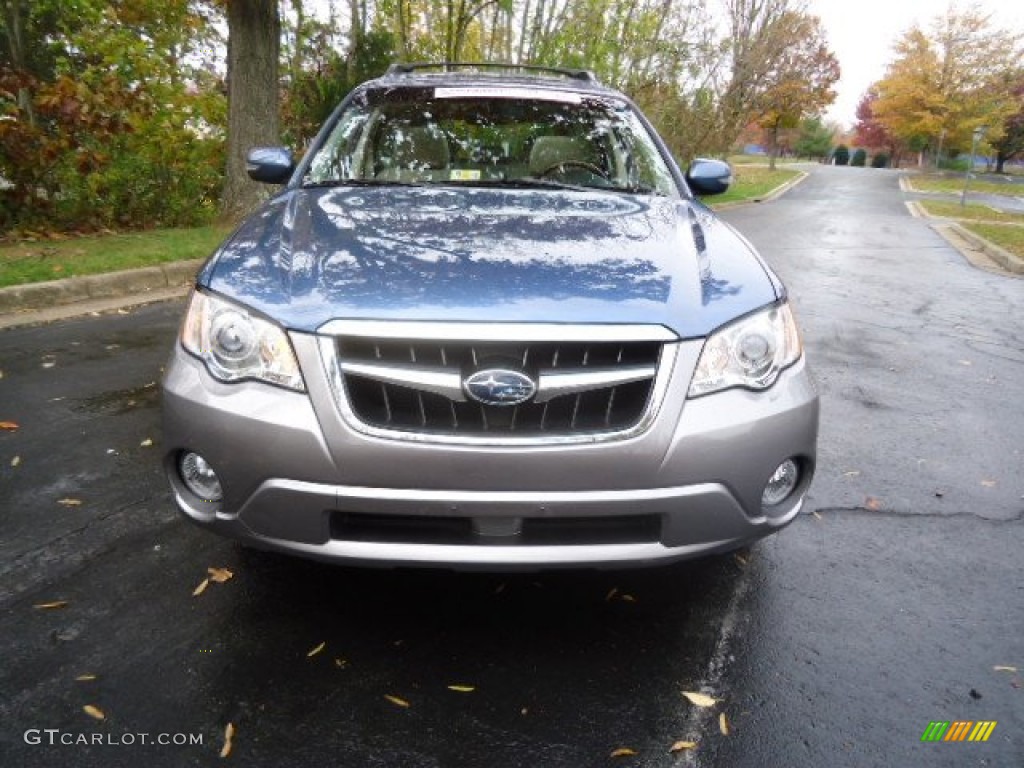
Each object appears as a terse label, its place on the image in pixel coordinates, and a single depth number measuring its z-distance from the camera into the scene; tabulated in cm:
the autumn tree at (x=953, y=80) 3816
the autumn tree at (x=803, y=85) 2197
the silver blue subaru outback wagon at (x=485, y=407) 185
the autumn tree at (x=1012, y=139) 4635
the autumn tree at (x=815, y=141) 7700
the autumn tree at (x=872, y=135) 6850
